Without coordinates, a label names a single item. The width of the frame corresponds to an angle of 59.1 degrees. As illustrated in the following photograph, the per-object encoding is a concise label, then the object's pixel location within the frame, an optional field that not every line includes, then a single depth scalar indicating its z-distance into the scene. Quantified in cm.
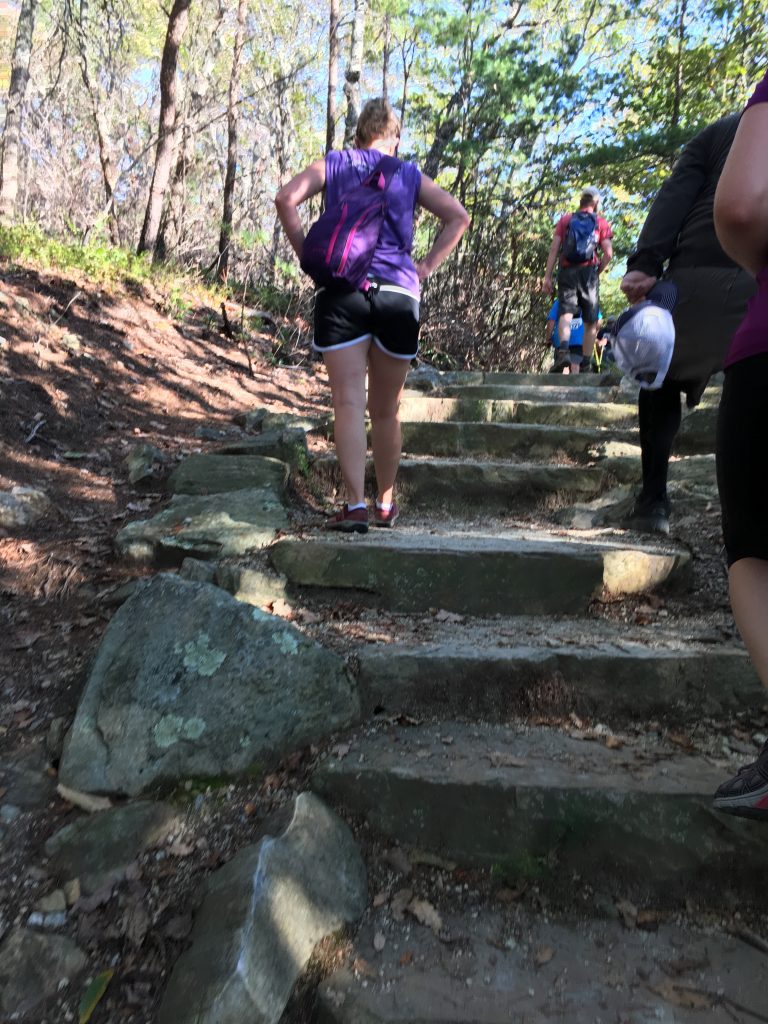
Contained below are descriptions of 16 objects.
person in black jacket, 253
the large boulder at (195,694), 177
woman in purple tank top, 290
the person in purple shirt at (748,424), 120
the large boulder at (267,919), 123
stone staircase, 137
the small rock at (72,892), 150
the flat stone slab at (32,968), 131
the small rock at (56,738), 187
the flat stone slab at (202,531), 272
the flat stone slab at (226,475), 341
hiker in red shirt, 739
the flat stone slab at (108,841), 155
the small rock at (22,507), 291
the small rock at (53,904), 149
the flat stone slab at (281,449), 385
